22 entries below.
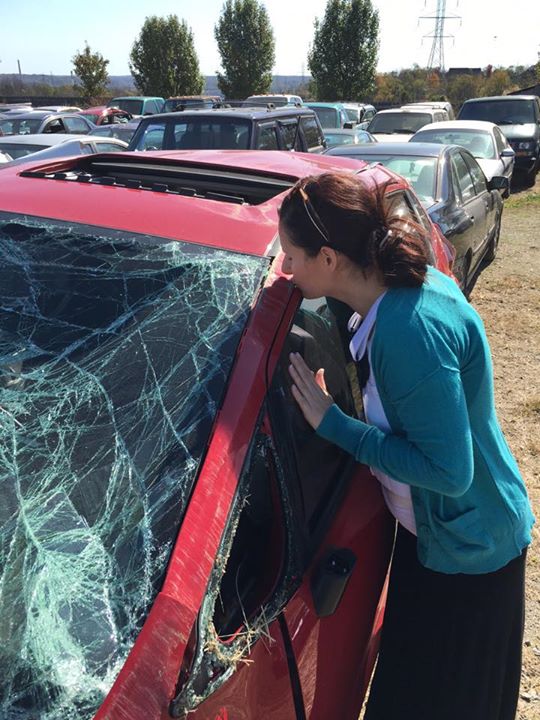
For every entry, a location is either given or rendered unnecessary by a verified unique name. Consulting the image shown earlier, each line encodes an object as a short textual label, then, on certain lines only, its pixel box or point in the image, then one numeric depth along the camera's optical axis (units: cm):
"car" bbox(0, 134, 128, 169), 893
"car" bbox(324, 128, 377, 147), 1161
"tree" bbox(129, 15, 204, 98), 3094
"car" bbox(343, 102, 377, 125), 1670
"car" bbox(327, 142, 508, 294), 557
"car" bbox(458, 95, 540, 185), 1378
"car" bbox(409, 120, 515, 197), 1009
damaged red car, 115
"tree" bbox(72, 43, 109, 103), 3375
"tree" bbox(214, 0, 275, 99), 3281
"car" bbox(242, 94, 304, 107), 1833
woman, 133
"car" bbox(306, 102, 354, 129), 1475
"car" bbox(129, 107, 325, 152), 700
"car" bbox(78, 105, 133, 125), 1785
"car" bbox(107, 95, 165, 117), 2255
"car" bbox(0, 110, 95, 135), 1348
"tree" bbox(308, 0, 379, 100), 3155
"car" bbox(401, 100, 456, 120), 1591
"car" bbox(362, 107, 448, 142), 1362
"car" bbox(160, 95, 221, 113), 1917
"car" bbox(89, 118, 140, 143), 1321
